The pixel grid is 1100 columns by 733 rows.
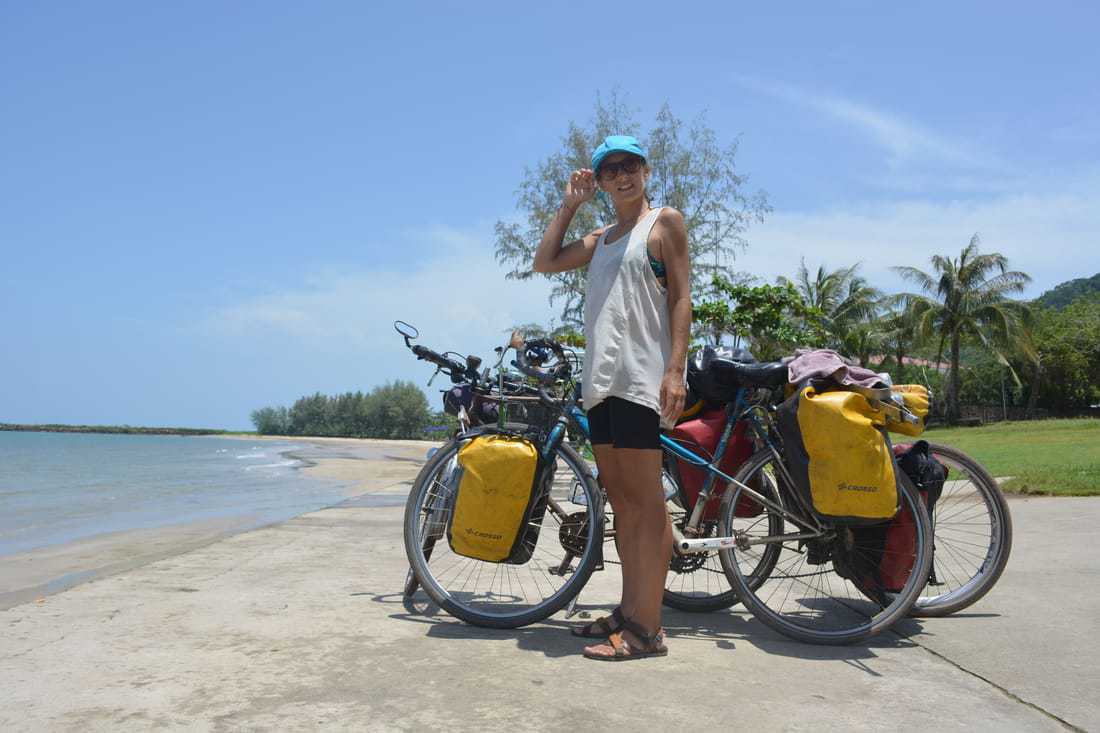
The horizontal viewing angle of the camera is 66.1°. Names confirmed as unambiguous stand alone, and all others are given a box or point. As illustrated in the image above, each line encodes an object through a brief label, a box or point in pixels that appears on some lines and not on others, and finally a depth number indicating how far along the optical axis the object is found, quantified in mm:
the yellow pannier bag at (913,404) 3580
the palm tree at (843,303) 50906
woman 3322
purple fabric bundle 3551
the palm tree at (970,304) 47438
